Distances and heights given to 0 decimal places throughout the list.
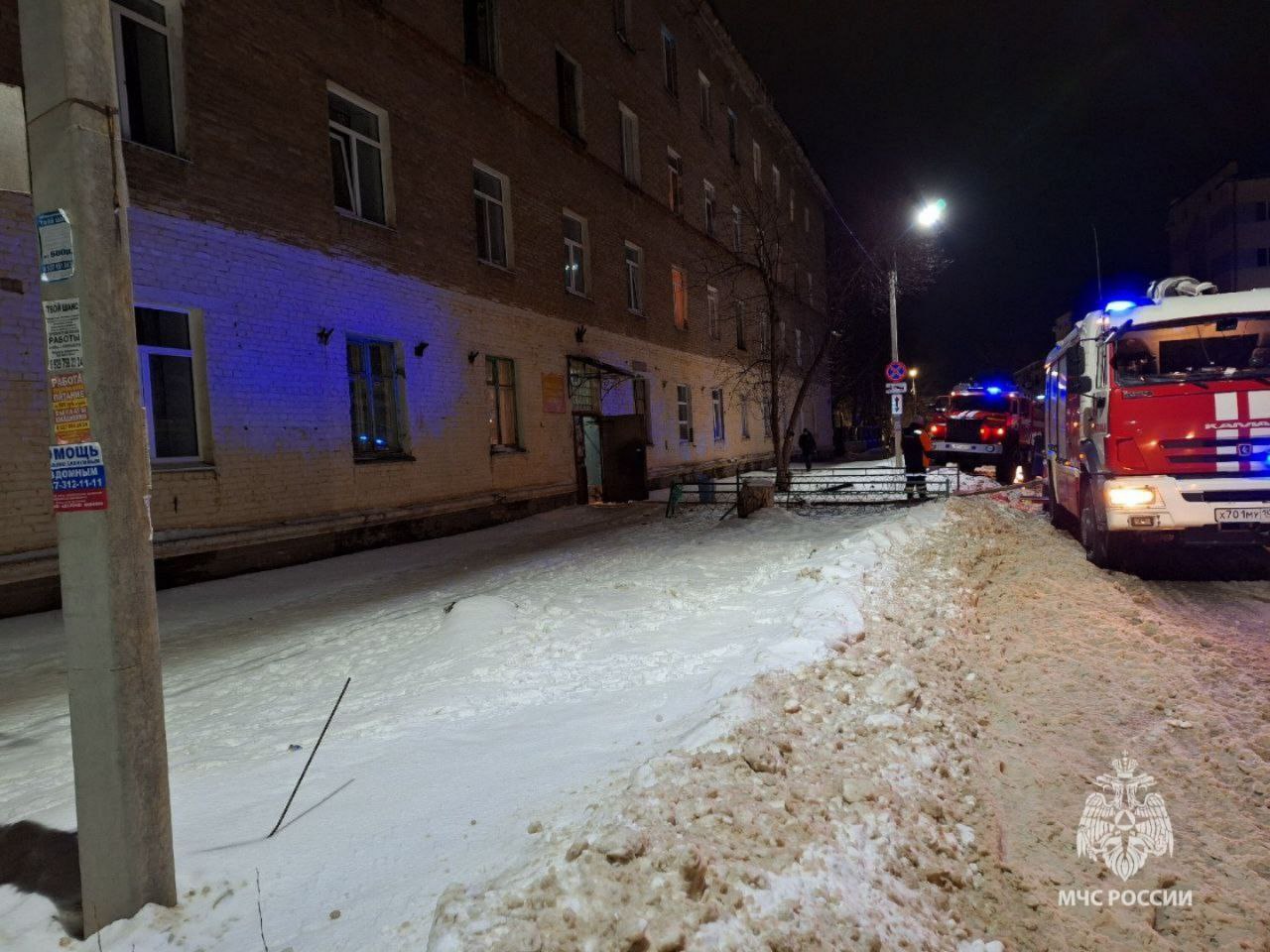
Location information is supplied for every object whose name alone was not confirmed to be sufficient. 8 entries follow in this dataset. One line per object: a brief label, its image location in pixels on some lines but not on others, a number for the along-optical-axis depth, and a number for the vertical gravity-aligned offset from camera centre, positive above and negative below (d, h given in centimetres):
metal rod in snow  304 -150
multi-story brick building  867 +318
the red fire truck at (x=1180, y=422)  743 -3
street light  2033 +625
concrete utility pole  219 +12
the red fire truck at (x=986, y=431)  2156 +0
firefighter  1478 -50
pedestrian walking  2667 -11
